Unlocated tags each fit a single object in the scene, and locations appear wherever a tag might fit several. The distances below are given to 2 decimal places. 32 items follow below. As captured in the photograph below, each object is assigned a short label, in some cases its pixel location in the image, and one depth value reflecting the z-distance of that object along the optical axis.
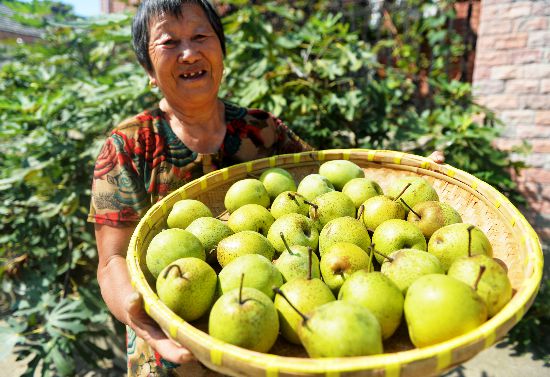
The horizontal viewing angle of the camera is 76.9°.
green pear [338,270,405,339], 0.39
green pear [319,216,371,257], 0.52
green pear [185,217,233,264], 0.54
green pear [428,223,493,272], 0.47
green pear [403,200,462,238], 0.53
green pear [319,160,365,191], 0.68
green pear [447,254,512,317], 0.39
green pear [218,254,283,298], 0.44
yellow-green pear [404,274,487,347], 0.35
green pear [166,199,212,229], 0.57
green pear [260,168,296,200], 0.66
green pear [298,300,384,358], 0.34
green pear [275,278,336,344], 0.40
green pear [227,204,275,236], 0.58
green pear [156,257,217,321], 0.41
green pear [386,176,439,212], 0.60
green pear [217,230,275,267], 0.50
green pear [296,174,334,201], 0.64
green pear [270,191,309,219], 0.60
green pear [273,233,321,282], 0.47
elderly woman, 0.58
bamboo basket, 0.31
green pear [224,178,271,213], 0.62
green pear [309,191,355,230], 0.58
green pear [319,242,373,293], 0.46
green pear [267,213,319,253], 0.53
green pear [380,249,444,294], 0.43
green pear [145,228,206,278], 0.48
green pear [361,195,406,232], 0.56
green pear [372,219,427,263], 0.50
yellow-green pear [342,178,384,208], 0.62
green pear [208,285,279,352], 0.37
